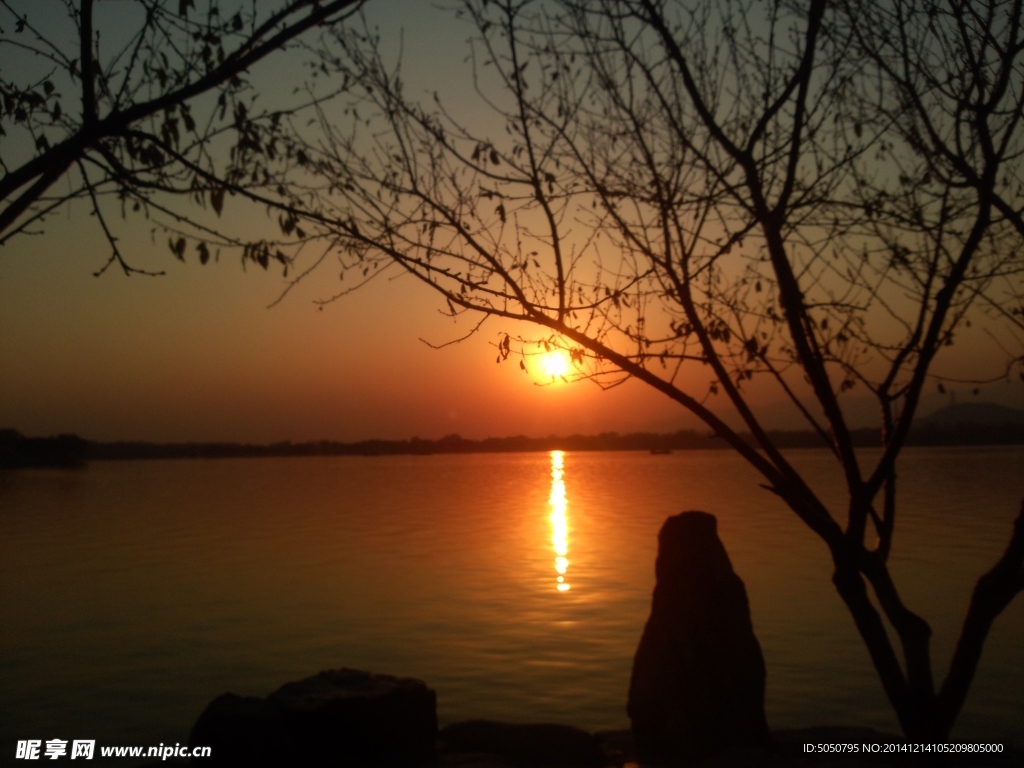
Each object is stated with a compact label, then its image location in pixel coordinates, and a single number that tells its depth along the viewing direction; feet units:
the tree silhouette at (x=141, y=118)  14.97
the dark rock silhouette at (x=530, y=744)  25.73
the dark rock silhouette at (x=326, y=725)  22.95
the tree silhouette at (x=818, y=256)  20.49
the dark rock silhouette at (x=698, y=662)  25.54
